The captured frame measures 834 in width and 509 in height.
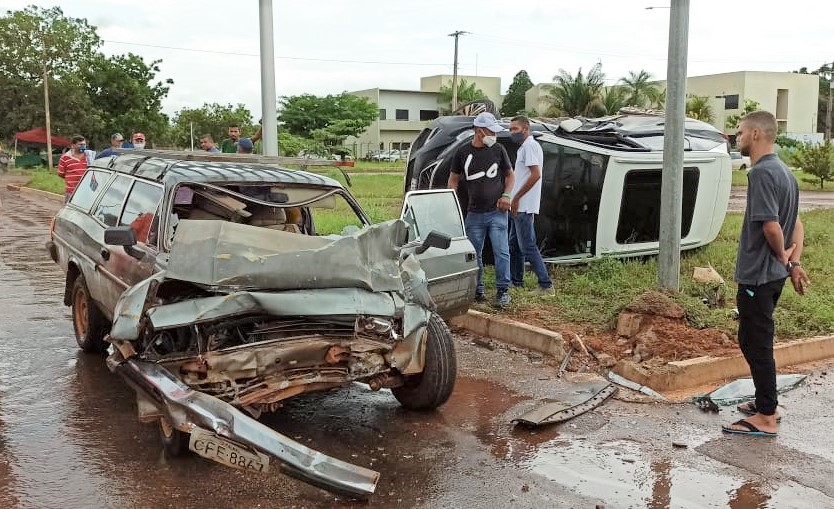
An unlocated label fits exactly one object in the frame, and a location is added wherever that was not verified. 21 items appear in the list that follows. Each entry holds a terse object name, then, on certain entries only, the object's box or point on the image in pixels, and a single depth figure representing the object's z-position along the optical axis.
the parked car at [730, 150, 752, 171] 35.92
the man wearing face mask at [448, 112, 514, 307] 7.18
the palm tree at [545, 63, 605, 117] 48.69
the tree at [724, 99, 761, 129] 52.02
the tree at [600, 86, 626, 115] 48.47
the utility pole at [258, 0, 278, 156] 9.47
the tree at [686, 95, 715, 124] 45.28
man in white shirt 7.70
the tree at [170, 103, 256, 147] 70.19
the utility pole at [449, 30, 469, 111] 50.26
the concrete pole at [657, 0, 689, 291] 6.46
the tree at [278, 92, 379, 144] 56.88
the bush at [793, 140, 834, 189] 25.08
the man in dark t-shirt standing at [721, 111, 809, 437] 4.35
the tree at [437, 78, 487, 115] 66.19
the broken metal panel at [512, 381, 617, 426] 4.72
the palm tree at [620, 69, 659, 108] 48.88
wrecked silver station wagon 3.56
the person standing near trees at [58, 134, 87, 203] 11.80
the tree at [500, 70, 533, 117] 69.94
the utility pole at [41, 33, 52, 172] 37.84
